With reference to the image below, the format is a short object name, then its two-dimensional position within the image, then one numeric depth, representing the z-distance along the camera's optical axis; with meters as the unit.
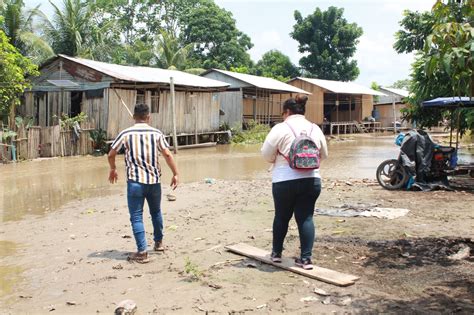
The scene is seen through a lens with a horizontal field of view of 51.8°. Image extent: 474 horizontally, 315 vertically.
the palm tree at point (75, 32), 28.11
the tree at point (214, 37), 45.47
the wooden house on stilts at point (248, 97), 28.17
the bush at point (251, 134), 26.16
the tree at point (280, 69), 48.28
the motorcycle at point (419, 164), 9.52
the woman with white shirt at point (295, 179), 4.46
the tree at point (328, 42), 44.47
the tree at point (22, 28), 23.02
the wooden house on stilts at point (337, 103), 34.84
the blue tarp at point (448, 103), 9.62
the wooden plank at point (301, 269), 4.18
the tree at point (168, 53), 35.62
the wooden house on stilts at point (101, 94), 18.97
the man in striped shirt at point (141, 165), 4.95
